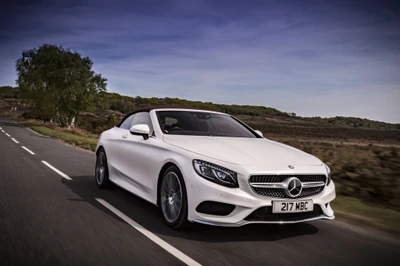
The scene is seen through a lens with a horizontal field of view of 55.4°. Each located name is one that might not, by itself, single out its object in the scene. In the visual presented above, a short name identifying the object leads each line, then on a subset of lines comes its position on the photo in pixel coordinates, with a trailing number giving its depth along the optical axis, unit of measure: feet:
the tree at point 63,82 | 144.05
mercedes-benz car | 13.33
